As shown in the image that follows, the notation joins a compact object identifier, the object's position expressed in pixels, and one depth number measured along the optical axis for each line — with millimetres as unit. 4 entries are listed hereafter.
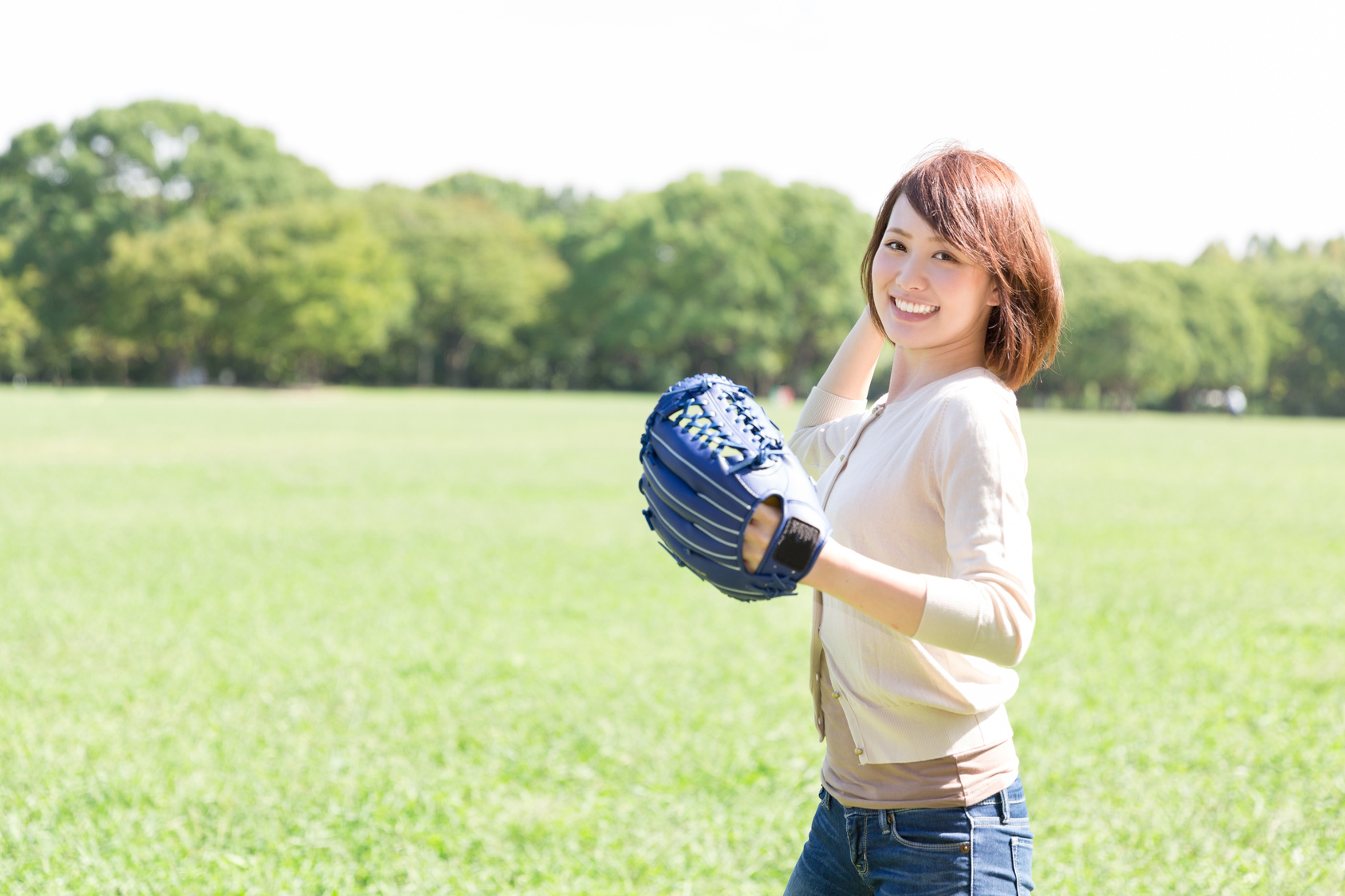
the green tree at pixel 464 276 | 61875
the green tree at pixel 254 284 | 51688
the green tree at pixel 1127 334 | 61656
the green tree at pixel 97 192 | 57250
